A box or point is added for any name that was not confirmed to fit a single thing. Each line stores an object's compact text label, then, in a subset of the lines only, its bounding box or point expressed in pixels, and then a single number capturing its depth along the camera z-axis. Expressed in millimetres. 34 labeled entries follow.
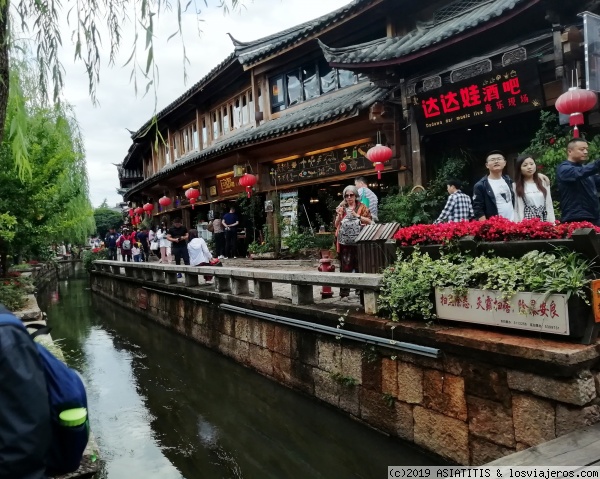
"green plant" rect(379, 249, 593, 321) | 3377
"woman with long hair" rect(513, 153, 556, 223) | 4988
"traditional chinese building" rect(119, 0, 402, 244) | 10664
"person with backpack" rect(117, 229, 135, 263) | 20748
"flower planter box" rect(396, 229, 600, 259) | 3367
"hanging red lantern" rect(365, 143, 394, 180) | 9547
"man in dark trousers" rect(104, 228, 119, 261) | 22438
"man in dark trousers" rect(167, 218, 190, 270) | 11703
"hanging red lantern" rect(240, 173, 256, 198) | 13281
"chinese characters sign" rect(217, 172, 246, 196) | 15208
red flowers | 3660
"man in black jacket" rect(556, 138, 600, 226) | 4605
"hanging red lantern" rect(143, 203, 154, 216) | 22469
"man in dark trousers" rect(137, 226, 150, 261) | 19844
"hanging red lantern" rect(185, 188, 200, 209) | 16984
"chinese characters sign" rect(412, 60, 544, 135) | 7645
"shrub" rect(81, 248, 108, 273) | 23203
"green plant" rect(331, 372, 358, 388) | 5145
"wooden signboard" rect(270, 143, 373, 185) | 11052
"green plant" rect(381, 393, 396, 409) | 4637
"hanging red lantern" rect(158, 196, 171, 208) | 19881
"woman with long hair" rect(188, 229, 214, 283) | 10642
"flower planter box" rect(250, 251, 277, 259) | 13020
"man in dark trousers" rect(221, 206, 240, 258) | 14562
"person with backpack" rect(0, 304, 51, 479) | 1463
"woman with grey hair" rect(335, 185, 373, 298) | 6289
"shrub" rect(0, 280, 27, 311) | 7809
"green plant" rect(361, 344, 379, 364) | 4797
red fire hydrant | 6594
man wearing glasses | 5254
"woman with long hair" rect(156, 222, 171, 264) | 15700
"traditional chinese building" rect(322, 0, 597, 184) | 7031
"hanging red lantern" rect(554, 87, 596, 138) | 6344
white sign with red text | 3356
